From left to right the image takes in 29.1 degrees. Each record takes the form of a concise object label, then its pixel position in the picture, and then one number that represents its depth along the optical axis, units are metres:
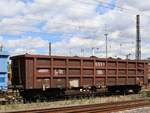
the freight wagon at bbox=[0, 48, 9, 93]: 17.22
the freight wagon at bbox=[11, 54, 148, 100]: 18.12
